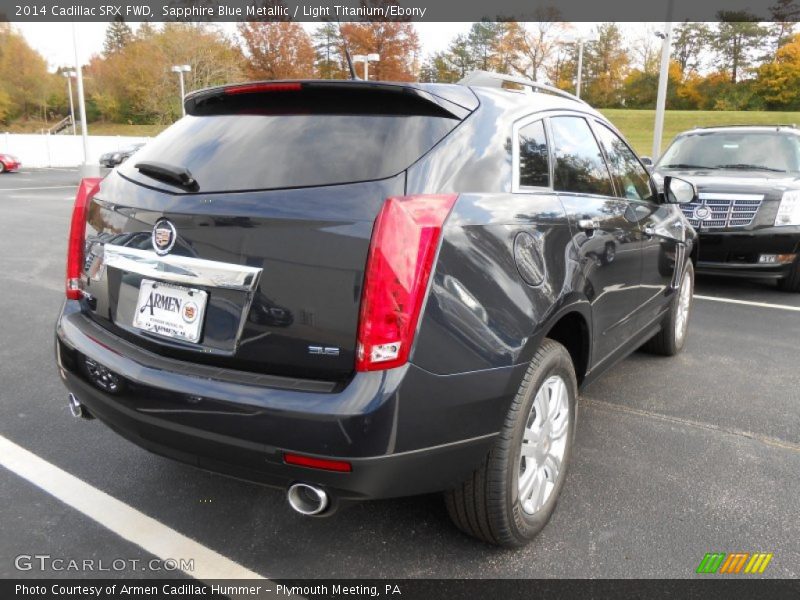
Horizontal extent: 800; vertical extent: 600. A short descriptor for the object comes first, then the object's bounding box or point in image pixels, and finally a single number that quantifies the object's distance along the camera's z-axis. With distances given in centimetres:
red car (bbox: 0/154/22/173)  2925
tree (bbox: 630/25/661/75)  6397
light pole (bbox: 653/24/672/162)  1592
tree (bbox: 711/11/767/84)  6319
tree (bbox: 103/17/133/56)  8838
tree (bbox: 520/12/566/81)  5391
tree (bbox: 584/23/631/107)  6469
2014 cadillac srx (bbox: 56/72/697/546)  189
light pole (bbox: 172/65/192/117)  4211
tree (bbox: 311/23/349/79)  5350
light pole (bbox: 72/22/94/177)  2333
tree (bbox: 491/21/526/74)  5562
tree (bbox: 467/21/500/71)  5947
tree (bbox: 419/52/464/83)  6028
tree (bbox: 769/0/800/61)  6234
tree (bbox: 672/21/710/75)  6556
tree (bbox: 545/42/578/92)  5566
